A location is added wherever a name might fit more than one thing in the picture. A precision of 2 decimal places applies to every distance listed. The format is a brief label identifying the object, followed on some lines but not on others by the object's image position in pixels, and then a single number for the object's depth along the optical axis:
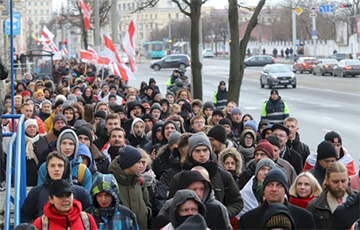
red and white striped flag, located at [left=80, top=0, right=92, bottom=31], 38.38
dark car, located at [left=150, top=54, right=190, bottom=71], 79.69
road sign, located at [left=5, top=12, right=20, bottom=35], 34.24
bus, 119.75
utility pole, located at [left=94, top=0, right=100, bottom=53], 41.45
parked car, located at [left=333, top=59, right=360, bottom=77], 55.53
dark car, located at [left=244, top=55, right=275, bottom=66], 80.00
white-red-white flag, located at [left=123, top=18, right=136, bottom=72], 27.20
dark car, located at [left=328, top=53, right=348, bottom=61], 76.90
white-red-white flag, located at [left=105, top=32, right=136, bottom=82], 26.29
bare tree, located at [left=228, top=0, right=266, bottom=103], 22.62
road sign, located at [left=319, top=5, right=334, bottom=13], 71.19
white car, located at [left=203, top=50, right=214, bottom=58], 123.24
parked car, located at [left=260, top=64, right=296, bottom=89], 46.69
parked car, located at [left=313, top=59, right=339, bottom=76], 59.91
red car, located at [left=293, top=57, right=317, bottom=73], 66.19
